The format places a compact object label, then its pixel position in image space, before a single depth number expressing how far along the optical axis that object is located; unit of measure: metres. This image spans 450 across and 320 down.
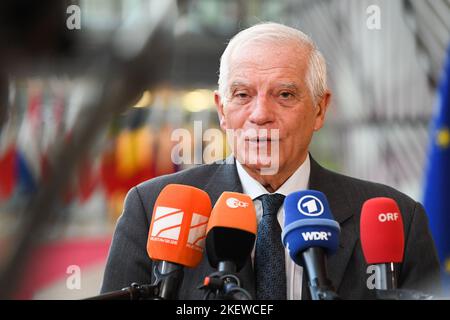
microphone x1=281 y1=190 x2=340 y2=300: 1.34
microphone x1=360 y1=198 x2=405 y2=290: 1.41
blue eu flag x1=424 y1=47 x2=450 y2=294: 2.27
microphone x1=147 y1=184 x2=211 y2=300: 1.40
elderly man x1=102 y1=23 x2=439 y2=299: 1.63
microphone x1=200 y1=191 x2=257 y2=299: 1.39
